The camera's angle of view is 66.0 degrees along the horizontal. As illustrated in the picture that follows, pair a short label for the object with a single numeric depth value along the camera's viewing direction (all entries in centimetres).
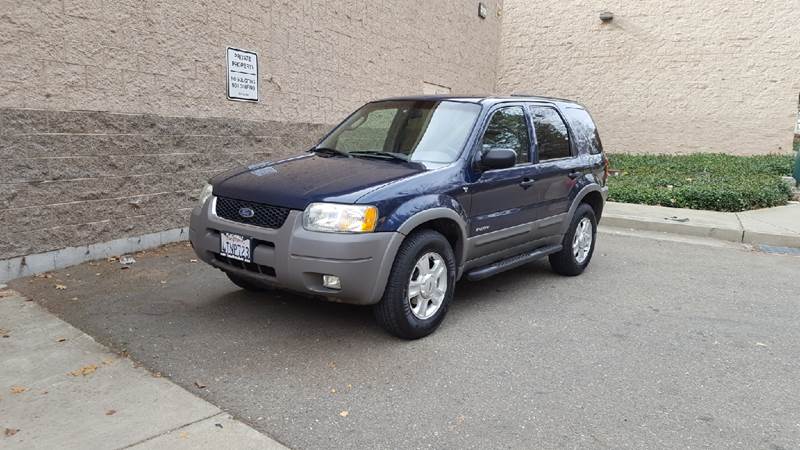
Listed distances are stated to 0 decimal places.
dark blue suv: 393
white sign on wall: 726
